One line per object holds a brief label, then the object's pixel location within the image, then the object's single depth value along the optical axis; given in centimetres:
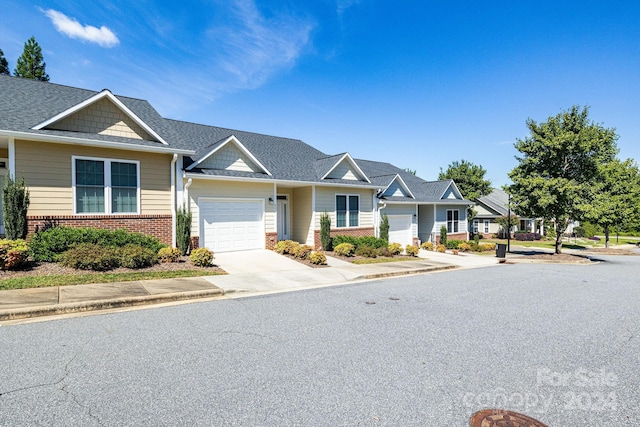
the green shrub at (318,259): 1386
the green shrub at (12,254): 912
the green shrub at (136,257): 1062
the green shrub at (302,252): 1481
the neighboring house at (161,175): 1166
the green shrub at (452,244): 2588
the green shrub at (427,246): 2472
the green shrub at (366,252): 1694
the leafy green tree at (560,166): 2009
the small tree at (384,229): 2181
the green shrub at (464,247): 2558
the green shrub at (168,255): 1187
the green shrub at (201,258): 1194
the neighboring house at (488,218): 4250
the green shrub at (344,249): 1656
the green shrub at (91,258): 990
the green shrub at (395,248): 1841
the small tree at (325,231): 1808
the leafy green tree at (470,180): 3838
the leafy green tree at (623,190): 2802
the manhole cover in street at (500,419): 327
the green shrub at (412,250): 1911
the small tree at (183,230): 1354
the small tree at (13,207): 1055
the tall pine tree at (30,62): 2834
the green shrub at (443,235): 2636
